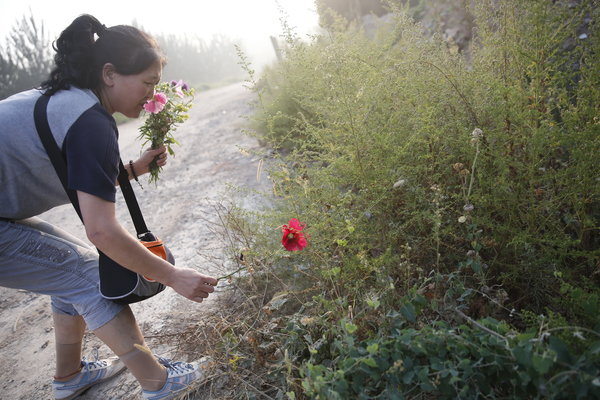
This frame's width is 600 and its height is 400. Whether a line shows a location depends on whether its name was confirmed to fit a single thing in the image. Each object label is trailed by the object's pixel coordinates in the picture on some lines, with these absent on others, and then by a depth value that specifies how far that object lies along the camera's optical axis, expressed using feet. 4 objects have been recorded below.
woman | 4.65
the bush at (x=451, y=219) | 3.66
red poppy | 5.09
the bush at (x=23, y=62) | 43.16
